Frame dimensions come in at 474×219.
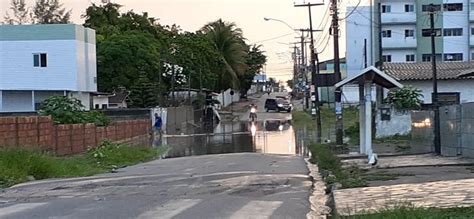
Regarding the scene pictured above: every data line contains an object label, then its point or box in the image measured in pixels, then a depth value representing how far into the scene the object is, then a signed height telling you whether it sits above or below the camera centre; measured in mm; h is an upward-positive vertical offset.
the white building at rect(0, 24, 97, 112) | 60578 +3777
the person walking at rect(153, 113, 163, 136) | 58188 -1161
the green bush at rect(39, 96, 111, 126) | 34844 +14
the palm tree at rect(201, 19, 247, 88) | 108562 +8764
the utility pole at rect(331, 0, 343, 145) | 34703 +2180
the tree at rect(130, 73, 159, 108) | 70812 +1374
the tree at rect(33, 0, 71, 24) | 104000 +13441
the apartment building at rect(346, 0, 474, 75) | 83438 +8079
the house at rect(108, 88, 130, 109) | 75062 +1108
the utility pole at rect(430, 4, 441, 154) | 25922 -923
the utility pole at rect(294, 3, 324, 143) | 44141 +3015
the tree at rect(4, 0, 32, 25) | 105250 +13909
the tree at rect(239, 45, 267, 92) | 123750 +7172
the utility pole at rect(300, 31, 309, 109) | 92438 +4879
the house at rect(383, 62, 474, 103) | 47906 +1418
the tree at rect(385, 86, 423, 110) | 39562 +323
